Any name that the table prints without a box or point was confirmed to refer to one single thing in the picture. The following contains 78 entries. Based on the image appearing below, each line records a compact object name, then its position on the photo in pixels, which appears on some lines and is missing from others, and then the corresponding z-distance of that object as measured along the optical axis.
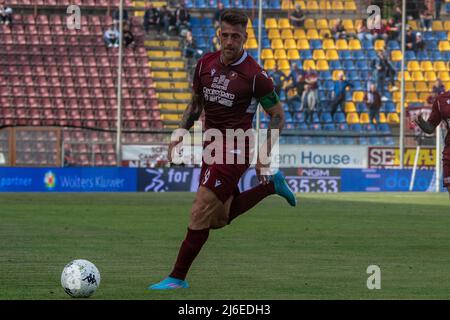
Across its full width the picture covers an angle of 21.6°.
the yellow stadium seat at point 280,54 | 48.09
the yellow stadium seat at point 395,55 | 49.25
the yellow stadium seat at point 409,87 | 47.97
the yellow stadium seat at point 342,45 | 49.06
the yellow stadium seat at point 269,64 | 47.32
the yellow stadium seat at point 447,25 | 50.75
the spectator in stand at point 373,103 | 45.34
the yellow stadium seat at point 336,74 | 47.66
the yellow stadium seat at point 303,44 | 48.99
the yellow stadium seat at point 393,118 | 46.02
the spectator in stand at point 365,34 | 49.28
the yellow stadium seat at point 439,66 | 48.94
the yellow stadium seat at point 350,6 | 51.00
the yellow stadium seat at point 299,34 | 49.59
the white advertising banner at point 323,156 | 40.31
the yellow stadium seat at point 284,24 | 49.78
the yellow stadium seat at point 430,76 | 48.50
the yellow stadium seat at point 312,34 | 49.69
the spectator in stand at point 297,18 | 49.38
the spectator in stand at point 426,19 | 49.94
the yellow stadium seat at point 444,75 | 48.72
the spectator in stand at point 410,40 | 49.17
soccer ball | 10.16
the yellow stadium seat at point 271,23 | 49.81
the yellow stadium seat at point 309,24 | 50.28
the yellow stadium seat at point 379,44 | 48.97
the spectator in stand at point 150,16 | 47.20
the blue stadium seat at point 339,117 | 44.94
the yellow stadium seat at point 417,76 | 48.44
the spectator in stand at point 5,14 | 46.03
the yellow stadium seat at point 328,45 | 48.97
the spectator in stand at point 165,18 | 47.59
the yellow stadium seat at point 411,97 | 47.50
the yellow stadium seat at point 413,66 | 48.97
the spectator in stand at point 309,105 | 44.41
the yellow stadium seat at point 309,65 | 47.53
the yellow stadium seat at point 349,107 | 45.78
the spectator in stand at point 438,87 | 46.16
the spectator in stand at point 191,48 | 46.56
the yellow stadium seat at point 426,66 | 48.94
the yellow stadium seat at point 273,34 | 49.34
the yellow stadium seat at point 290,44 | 48.85
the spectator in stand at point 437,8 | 51.28
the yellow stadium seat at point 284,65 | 47.46
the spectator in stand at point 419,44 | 49.31
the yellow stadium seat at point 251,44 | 47.84
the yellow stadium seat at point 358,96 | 46.41
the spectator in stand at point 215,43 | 46.05
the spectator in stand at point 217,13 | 47.78
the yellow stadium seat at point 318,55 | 48.49
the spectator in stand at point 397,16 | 48.25
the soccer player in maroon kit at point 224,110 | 11.21
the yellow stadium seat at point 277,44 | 48.66
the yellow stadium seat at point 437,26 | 50.66
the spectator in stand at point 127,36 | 45.97
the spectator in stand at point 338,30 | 49.53
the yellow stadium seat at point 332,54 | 48.66
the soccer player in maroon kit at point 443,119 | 16.64
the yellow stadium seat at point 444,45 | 49.59
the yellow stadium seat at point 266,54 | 47.97
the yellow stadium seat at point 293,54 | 48.34
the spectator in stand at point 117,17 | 45.86
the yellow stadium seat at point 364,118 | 45.50
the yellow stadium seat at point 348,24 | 50.16
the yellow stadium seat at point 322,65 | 47.97
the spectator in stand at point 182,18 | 47.53
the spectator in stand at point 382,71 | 47.06
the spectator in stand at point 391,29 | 48.47
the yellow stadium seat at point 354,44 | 48.97
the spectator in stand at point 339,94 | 44.91
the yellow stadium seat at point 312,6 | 51.34
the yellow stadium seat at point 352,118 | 45.16
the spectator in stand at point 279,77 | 44.59
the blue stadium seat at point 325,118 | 44.62
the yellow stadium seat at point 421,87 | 48.03
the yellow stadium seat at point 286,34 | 49.44
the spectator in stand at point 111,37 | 45.91
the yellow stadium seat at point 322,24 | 50.28
